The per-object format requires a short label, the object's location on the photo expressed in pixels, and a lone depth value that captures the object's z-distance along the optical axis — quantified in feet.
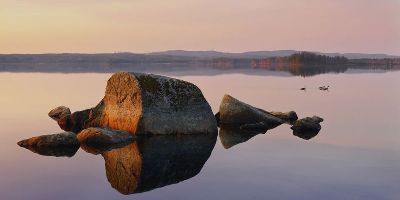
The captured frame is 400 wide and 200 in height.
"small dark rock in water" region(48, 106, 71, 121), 76.58
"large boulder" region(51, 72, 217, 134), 59.77
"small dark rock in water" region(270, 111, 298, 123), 75.47
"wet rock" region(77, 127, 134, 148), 54.24
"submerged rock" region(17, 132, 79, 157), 52.40
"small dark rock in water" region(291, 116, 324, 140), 64.09
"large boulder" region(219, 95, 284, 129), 70.69
